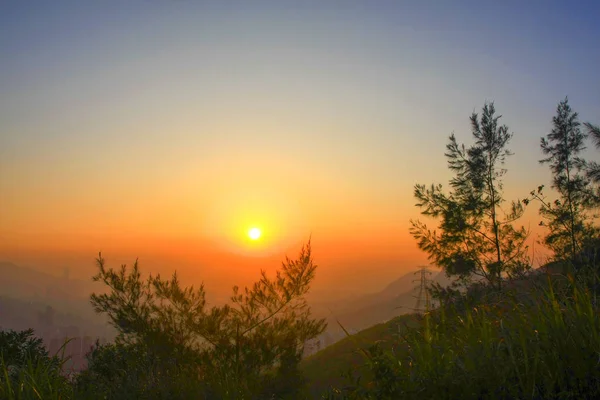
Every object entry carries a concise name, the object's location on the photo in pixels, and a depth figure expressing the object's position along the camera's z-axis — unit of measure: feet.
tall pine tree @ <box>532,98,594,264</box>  71.51
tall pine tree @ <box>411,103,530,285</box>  70.79
